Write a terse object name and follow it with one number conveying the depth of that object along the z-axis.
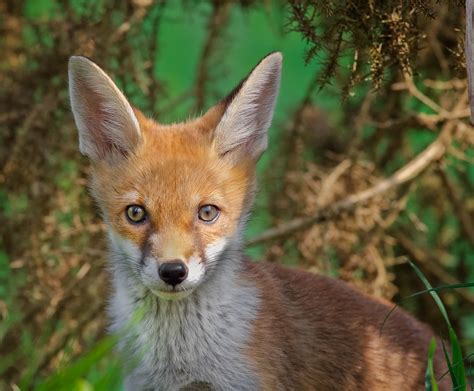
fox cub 7.68
